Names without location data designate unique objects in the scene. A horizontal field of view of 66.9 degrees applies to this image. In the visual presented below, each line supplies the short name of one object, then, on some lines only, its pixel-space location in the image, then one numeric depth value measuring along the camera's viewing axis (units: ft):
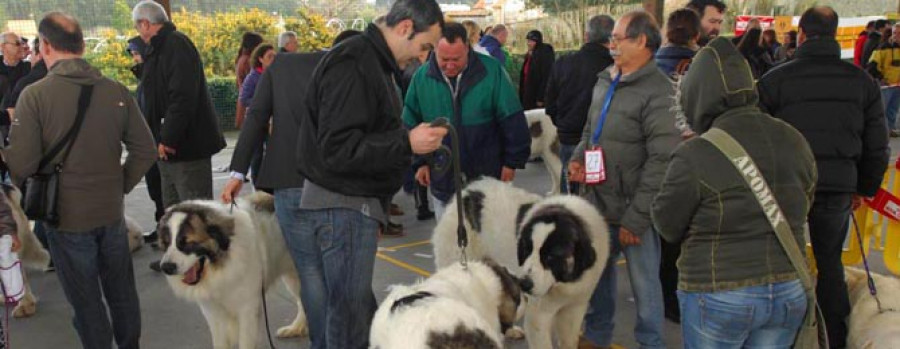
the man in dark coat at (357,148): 8.63
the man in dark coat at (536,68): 34.91
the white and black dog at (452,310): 8.13
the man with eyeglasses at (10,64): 25.46
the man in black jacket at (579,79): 19.29
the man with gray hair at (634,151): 11.50
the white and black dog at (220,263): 12.39
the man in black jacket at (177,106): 17.22
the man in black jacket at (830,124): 12.16
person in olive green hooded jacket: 7.59
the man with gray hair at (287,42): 28.14
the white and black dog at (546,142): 28.37
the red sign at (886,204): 15.72
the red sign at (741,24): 51.29
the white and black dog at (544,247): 11.82
